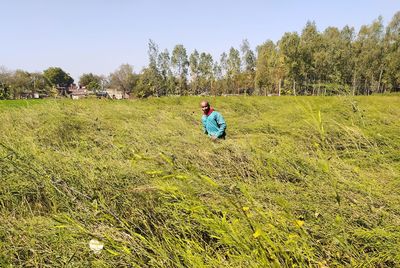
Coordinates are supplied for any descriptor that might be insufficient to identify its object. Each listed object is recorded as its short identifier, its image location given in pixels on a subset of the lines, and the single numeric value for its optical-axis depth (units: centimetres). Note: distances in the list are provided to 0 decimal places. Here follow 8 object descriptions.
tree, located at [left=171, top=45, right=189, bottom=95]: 5144
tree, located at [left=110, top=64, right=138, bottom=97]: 6762
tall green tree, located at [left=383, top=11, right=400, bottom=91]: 4108
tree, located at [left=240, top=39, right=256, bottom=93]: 5059
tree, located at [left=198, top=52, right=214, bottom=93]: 5150
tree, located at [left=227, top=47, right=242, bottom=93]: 5162
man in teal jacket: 548
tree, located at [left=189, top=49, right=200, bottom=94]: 5203
